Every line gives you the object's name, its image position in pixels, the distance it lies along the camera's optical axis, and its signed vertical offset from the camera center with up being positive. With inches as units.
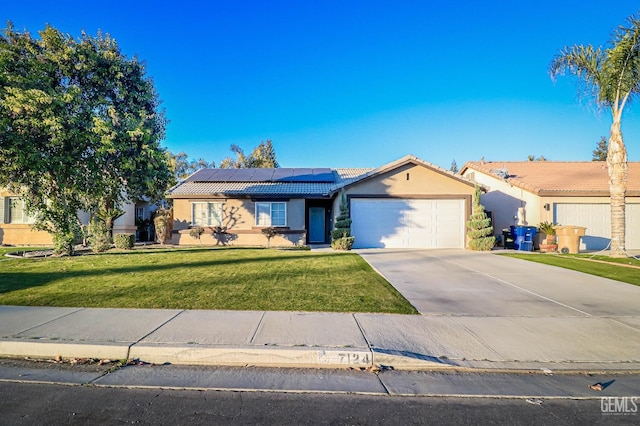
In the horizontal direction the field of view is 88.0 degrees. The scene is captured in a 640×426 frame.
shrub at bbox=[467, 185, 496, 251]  614.9 -21.6
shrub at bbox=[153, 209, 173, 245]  783.7 -16.0
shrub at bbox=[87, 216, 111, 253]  561.0 -28.4
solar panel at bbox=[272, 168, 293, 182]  850.1 +118.4
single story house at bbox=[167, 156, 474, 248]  661.3 +29.8
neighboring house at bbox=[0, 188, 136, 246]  762.8 -17.1
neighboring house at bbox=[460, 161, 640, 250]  661.9 +36.6
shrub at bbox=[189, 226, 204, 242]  733.3 -28.5
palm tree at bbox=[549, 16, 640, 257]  497.7 +207.2
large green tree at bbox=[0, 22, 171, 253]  430.0 +124.9
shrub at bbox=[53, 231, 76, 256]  494.9 -33.7
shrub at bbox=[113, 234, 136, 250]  615.8 -40.4
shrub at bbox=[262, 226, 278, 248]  712.0 -28.1
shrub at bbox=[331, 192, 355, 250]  613.9 -22.9
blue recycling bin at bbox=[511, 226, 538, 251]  631.2 -35.6
